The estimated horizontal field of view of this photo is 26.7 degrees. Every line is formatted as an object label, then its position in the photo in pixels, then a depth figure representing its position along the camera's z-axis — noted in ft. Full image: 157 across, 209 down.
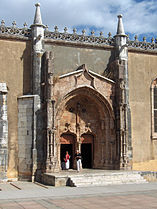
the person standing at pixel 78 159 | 62.05
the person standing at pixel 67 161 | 65.41
